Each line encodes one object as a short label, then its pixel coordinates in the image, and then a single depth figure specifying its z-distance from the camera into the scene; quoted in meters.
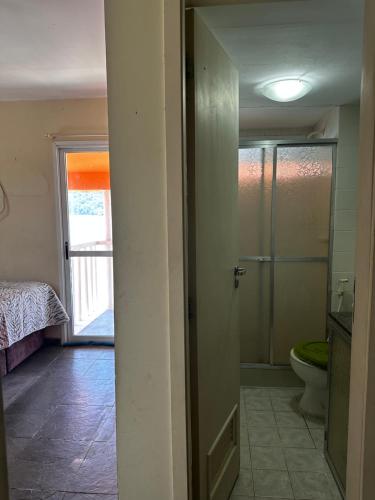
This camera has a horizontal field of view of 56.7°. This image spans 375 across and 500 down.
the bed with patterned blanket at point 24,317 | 2.87
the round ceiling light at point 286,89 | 2.26
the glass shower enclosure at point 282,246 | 2.79
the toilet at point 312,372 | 2.22
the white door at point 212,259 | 1.29
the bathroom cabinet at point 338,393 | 1.65
